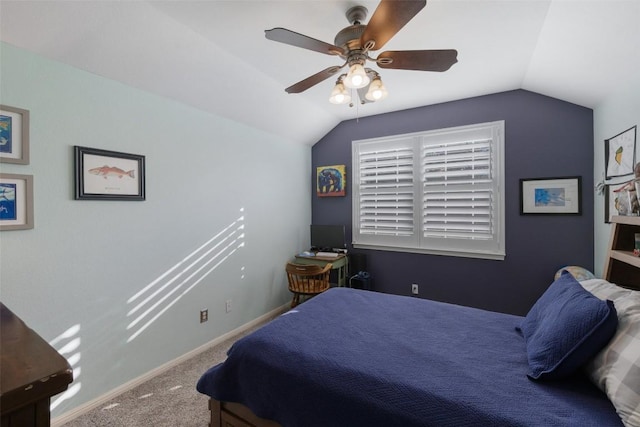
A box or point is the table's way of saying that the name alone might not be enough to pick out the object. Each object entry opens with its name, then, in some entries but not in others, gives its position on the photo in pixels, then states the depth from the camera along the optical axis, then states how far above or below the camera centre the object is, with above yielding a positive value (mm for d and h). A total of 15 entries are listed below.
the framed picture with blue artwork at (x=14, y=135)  1636 +467
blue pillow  1146 -520
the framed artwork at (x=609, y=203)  2349 +81
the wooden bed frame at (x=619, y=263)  1619 -332
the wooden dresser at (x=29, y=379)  508 -311
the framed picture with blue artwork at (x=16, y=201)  1639 +78
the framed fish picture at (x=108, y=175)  1961 +291
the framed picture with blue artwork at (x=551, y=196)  2840 +172
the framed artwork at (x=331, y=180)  4074 +481
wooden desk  3561 -620
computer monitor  3920 -335
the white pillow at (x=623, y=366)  959 -569
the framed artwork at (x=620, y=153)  2096 +466
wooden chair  3133 -761
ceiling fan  1357 +938
